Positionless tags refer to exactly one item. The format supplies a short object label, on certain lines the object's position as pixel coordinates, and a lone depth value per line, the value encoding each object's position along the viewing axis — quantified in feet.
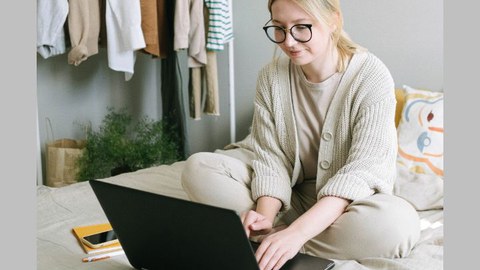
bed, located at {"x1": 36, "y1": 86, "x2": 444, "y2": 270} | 3.81
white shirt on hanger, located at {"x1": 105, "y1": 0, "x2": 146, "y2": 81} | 7.29
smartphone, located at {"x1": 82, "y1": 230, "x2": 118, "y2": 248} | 4.13
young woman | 3.64
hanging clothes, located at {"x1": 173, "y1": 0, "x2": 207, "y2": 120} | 7.65
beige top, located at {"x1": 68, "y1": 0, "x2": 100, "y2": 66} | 6.97
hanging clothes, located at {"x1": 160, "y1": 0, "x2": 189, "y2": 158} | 8.41
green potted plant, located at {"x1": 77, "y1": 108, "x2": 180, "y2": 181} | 7.88
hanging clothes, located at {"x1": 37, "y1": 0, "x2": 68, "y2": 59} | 6.73
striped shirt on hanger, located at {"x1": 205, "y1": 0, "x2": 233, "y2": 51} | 7.95
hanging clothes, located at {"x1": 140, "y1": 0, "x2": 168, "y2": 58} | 7.55
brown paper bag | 7.79
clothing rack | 8.61
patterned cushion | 5.94
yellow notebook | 4.12
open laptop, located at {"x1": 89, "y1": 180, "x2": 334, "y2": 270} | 2.71
